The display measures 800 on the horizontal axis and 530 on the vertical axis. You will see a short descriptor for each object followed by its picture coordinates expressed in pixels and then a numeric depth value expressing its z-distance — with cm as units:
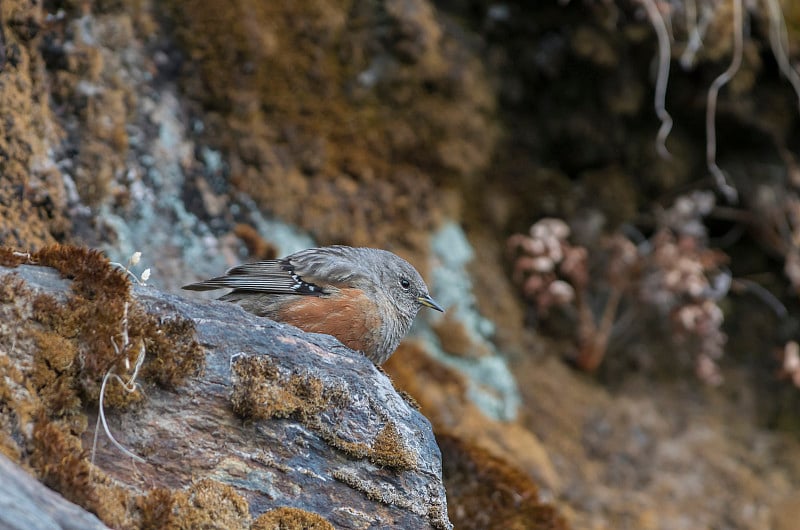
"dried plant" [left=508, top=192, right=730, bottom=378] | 1795
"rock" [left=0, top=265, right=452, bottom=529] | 814
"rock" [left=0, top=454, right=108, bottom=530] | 579
